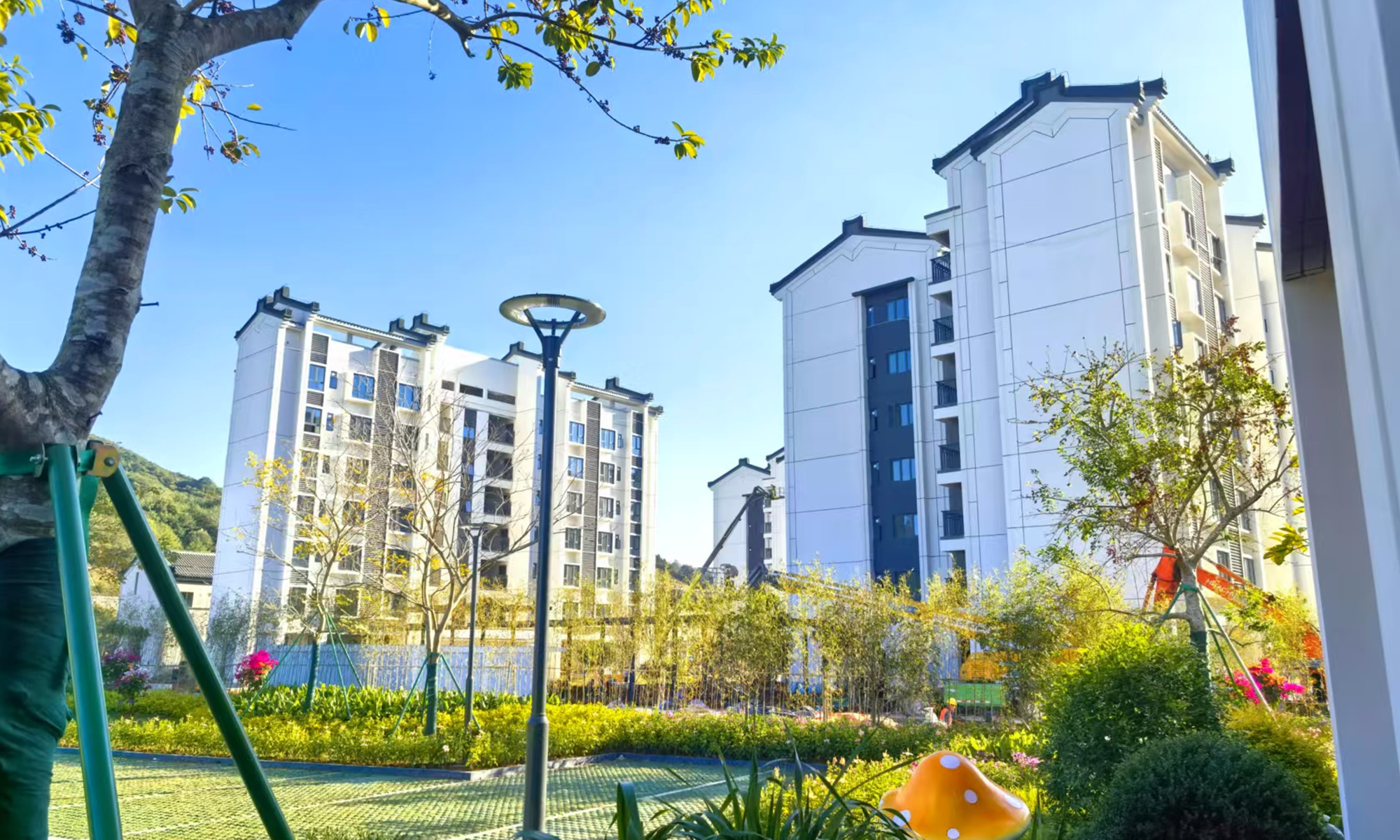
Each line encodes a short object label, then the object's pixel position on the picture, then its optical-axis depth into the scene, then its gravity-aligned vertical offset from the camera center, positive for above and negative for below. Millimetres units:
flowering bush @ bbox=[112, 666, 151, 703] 17688 -1329
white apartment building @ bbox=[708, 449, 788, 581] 52625 +6108
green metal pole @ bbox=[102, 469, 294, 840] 1554 -59
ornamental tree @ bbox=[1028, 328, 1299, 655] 9898 +1908
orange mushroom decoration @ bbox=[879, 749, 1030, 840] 4480 -884
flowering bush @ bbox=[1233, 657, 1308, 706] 10203 -746
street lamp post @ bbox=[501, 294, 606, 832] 6945 +908
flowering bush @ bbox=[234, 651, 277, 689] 16094 -942
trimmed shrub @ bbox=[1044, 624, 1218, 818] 5691 -553
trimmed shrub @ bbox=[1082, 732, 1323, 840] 4031 -768
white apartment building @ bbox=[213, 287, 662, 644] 20875 +6827
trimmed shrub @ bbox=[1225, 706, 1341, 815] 5375 -746
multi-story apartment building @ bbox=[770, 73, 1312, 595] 23469 +8327
